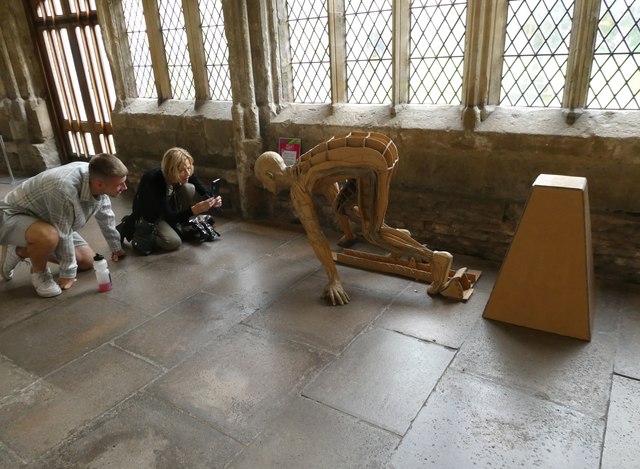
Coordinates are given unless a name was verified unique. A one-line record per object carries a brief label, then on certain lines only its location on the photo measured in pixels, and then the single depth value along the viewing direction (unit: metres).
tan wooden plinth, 2.88
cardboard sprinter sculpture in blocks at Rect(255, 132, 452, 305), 3.21
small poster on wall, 5.12
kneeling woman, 4.40
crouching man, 3.64
